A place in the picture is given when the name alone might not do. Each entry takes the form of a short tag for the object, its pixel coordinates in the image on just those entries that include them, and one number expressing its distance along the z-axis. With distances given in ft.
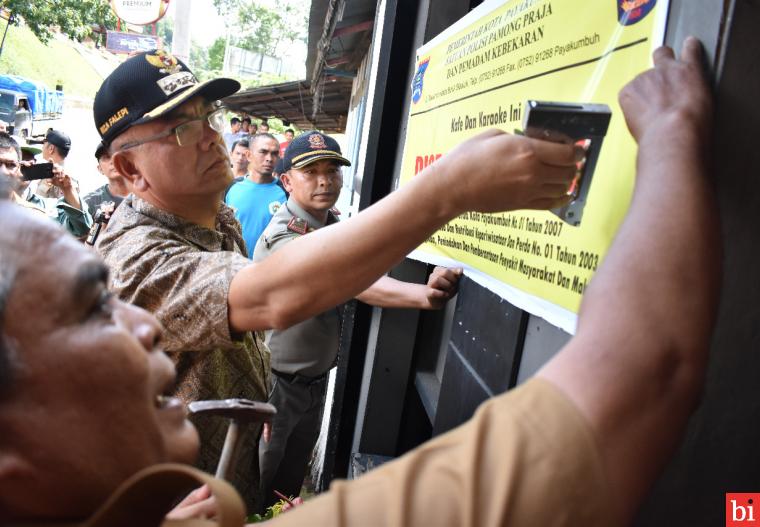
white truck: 43.29
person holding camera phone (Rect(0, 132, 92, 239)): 14.80
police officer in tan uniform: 11.88
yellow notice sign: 3.57
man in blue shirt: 18.10
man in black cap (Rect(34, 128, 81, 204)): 19.84
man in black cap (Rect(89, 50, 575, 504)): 3.68
